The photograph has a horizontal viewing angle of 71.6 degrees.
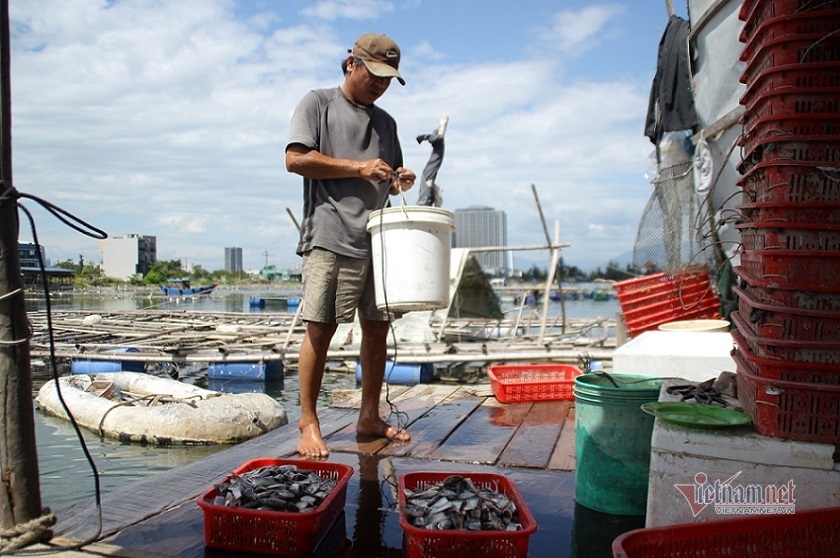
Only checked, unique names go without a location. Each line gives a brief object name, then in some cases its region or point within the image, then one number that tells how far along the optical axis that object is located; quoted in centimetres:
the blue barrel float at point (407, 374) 1102
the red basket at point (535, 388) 452
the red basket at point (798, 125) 174
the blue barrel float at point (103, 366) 1159
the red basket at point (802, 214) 173
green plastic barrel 238
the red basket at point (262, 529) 193
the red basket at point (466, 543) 177
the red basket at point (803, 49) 174
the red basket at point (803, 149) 175
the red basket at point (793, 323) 172
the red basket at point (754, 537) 171
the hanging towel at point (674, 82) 748
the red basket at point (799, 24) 172
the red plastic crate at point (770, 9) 174
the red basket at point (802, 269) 172
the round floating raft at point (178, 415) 702
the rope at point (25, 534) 194
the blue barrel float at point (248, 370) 1164
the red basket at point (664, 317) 666
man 306
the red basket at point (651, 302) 671
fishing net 689
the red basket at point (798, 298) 173
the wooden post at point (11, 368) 199
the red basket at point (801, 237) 173
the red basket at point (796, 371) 173
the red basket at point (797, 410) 174
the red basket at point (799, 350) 172
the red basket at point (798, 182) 174
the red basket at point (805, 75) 174
